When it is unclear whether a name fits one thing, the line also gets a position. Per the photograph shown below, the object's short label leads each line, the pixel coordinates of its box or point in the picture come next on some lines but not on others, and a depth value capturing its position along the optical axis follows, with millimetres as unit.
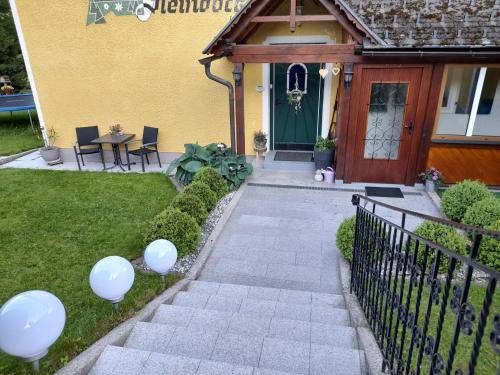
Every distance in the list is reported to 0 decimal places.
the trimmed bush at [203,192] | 5938
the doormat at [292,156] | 8433
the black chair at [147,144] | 8680
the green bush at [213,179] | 6520
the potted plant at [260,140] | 8562
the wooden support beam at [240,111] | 6984
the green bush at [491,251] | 4090
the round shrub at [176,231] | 4664
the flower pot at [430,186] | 6930
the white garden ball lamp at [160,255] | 3865
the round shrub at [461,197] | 5531
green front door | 8328
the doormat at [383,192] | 6879
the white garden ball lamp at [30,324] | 2180
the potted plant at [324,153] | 7602
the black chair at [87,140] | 9016
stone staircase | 2643
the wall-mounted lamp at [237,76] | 6971
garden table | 8436
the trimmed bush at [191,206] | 5348
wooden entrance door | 6625
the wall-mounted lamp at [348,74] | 6488
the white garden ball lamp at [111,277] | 3109
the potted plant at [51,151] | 9317
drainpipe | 7054
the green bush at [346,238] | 4539
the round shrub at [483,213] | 4758
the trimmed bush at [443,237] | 4090
